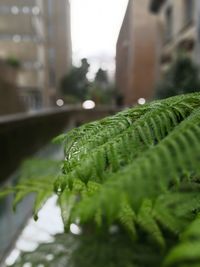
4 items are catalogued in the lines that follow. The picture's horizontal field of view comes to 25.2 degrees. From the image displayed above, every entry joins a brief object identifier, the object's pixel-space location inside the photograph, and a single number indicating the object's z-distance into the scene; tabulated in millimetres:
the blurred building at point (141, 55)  21953
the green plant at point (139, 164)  383
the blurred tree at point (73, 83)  34500
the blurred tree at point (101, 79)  26406
